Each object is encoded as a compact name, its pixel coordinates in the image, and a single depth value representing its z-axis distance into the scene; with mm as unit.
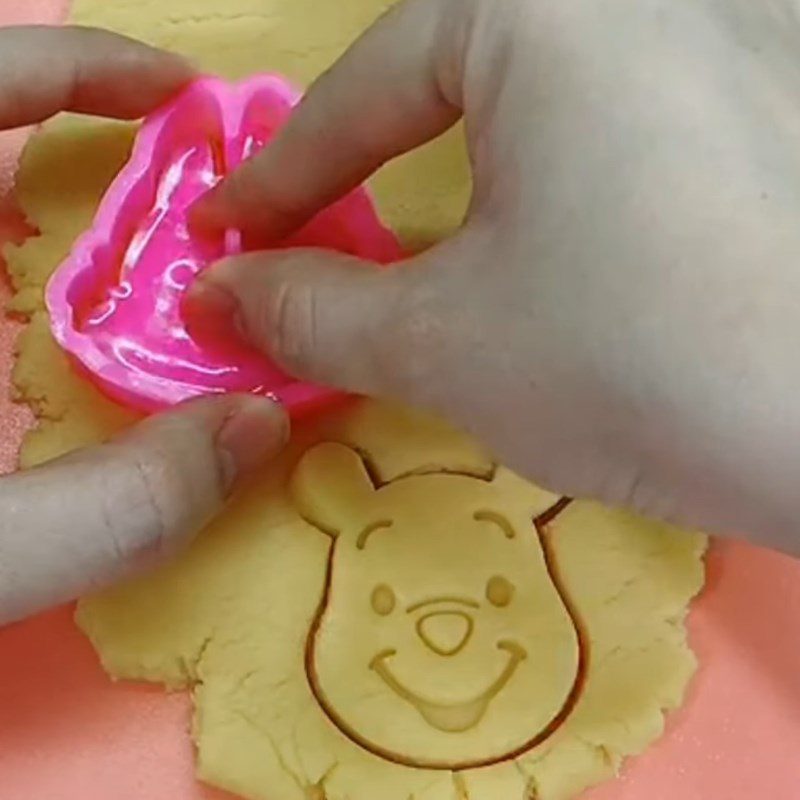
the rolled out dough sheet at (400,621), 324
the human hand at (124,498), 307
